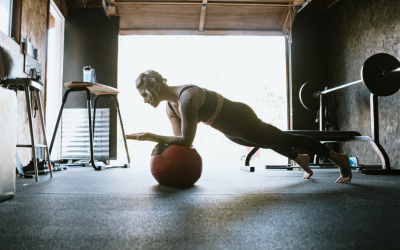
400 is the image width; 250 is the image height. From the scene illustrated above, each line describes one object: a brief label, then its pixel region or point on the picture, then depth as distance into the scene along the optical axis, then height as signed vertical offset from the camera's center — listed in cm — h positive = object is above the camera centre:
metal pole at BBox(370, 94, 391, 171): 340 +24
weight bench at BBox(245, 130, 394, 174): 319 +1
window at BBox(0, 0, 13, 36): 306 +137
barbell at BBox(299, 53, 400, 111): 316 +73
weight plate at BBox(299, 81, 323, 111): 455 +71
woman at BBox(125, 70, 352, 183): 188 +15
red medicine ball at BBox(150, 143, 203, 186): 190 -18
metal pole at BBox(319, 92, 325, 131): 432 +42
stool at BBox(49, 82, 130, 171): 325 +62
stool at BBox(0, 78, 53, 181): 204 +40
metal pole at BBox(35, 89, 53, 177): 230 +19
